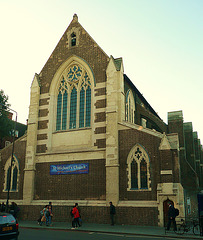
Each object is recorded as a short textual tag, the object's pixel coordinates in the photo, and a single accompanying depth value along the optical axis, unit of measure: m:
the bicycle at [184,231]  15.40
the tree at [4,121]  29.20
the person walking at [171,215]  16.16
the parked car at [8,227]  11.00
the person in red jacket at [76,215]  17.97
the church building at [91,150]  19.59
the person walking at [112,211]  19.15
